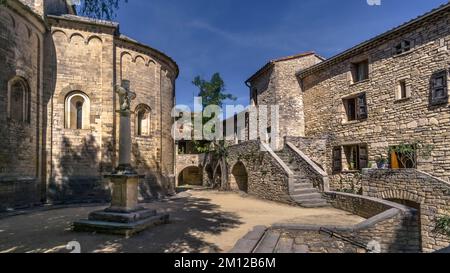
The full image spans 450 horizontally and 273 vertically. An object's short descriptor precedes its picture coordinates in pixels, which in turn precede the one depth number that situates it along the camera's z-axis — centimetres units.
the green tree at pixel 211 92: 2594
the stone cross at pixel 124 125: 746
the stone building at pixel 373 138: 900
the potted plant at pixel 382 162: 1201
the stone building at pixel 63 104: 1003
